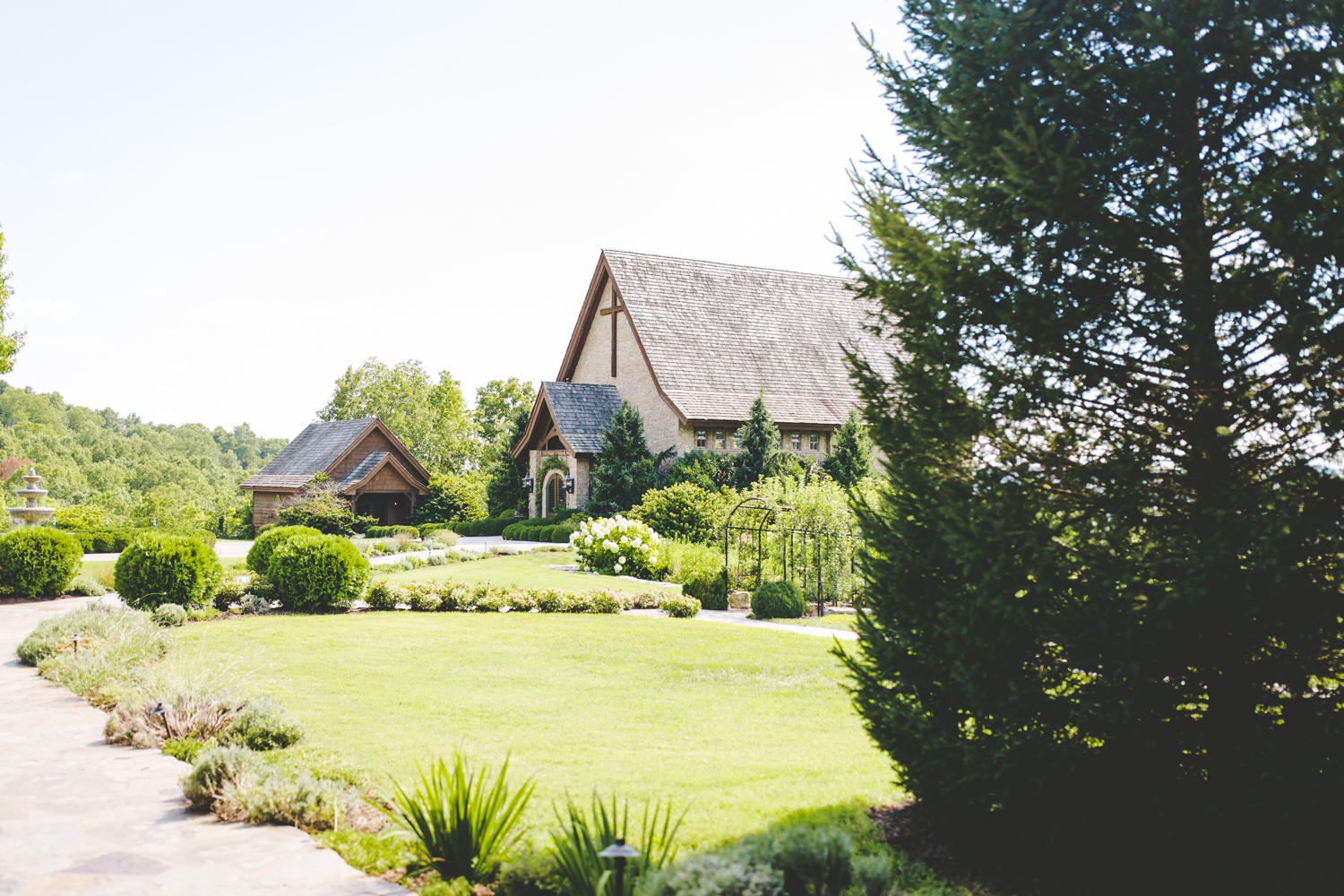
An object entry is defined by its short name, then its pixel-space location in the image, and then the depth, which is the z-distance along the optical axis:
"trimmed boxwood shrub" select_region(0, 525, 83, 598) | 18.17
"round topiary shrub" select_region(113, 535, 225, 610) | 15.12
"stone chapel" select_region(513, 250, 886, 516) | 35.25
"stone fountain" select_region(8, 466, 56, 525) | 22.56
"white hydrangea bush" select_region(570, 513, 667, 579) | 21.83
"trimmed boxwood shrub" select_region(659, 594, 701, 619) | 15.80
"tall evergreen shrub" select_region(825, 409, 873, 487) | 32.94
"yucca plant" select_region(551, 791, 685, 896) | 4.13
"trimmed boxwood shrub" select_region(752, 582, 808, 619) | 15.89
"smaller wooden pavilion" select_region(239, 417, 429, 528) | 43.28
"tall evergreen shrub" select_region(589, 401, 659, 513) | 33.38
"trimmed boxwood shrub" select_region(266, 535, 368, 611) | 16.25
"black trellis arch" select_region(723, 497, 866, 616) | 17.61
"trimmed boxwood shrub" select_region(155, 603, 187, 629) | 14.41
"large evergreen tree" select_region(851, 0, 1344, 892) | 4.20
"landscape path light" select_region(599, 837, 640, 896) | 3.63
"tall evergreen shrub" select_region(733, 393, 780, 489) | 32.12
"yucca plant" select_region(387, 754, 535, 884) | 4.78
